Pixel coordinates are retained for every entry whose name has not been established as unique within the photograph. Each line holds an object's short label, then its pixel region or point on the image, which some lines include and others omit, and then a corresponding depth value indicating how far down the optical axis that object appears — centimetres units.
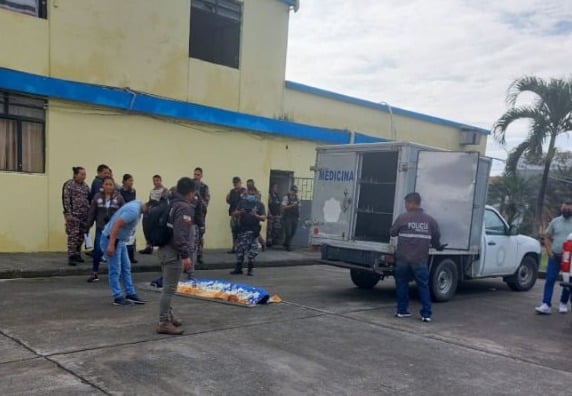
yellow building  1059
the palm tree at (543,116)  1566
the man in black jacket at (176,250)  554
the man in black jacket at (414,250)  727
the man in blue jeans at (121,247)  678
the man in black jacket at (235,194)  1264
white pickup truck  828
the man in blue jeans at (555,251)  808
